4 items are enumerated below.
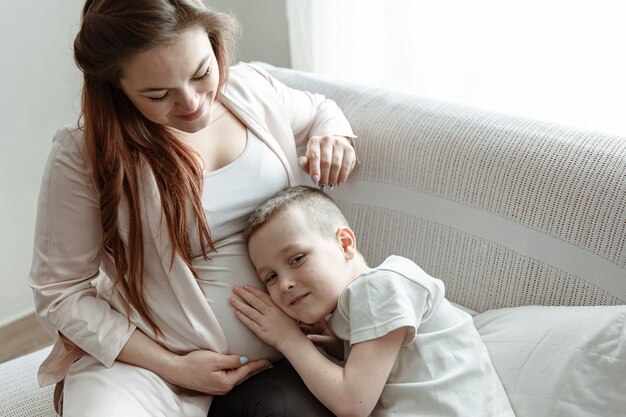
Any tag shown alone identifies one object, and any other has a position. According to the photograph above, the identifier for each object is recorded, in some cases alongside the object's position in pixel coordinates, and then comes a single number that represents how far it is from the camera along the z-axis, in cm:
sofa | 123
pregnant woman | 122
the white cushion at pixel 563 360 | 117
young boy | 122
